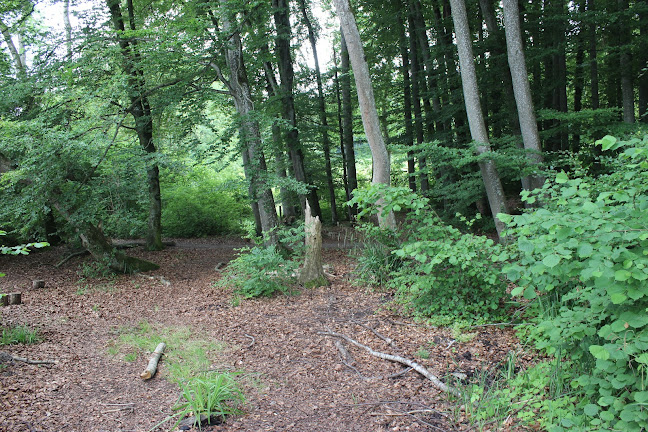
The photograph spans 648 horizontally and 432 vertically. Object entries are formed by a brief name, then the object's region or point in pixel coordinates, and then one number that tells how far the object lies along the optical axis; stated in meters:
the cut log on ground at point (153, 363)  4.09
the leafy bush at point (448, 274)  4.52
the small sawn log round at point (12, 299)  6.59
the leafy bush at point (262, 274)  6.96
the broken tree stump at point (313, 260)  7.39
